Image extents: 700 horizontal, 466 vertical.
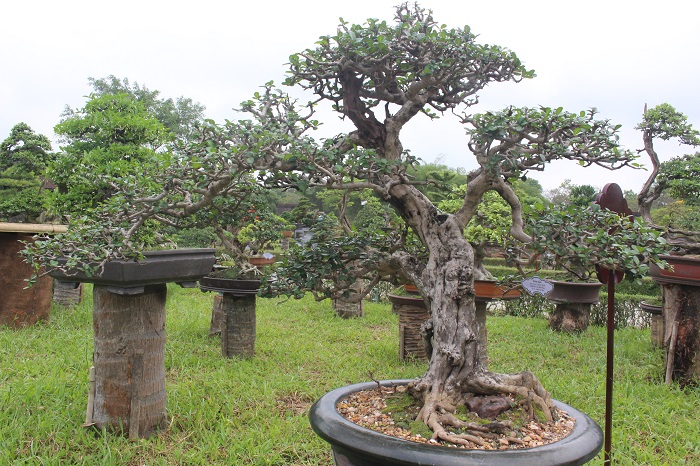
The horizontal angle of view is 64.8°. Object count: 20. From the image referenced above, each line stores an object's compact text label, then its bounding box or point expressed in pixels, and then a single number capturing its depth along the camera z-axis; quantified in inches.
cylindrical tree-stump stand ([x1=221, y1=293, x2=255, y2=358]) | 179.8
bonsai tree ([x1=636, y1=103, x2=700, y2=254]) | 220.7
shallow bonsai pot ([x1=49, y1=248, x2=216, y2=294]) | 102.9
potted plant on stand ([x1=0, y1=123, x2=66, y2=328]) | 199.0
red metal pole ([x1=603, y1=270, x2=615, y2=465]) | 82.4
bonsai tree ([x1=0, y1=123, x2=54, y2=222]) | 319.0
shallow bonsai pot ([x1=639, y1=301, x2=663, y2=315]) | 215.9
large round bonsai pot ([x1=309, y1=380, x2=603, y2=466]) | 64.0
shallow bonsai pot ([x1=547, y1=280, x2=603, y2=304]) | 243.4
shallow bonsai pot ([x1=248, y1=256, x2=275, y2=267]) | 341.2
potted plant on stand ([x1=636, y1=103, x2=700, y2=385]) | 154.9
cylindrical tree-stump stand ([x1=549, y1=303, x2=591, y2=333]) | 244.4
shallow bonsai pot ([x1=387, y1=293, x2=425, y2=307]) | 188.5
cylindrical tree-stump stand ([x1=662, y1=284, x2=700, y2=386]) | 155.5
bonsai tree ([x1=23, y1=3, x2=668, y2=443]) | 79.9
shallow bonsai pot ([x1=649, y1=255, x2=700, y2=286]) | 148.6
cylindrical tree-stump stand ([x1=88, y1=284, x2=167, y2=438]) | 114.7
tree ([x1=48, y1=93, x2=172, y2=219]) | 227.0
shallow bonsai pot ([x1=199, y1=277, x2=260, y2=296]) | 176.9
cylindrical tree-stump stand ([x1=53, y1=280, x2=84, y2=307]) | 245.6
